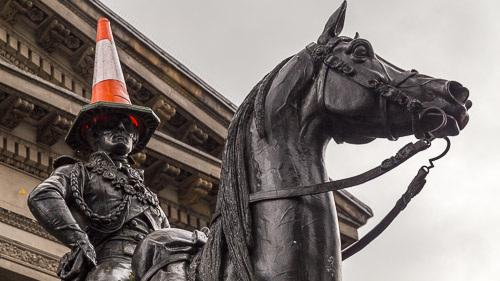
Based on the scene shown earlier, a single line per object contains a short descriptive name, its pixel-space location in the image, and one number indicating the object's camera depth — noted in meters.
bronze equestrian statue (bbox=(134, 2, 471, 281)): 4.47
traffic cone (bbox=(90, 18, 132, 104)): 6.94
